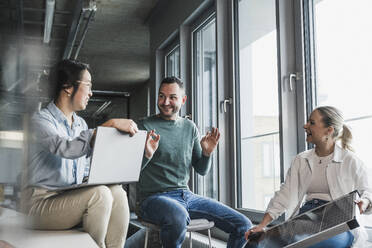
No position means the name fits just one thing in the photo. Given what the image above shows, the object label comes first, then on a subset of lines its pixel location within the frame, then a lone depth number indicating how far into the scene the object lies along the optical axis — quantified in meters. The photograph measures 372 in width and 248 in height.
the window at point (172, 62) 5.27
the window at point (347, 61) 2.07
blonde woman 1.76
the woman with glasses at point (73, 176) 1.41
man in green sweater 2.04
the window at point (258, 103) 2.96
